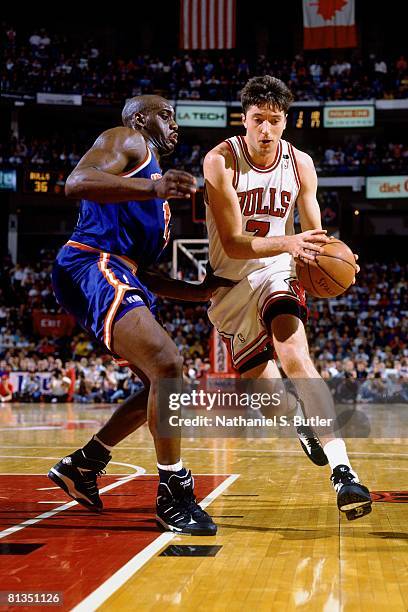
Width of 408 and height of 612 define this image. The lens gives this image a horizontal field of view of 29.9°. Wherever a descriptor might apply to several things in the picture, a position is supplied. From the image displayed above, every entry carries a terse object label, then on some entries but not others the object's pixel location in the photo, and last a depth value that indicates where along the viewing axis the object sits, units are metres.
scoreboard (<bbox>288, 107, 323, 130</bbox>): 27.97
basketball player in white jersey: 4.03
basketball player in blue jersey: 3.59
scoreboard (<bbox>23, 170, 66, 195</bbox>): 26.27
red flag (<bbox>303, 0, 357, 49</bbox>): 22.95
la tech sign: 28.45
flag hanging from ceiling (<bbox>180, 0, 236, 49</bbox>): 21.86
